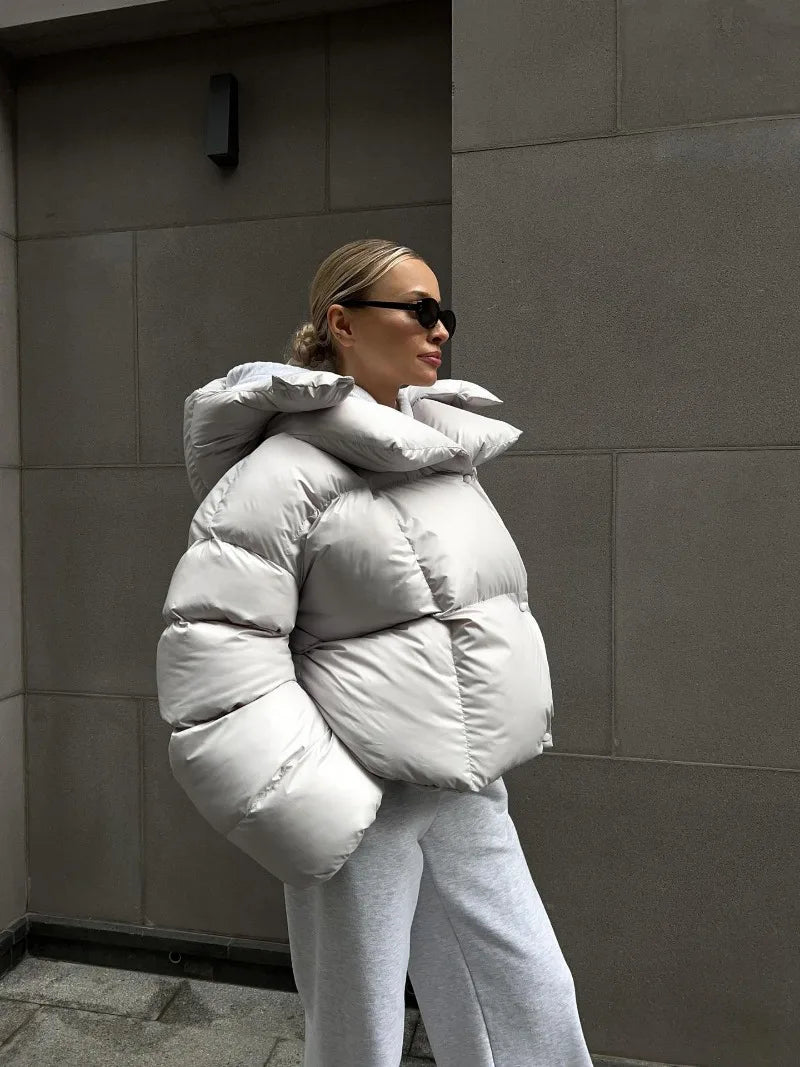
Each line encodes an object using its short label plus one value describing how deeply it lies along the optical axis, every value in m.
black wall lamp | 2.70
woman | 1.38
